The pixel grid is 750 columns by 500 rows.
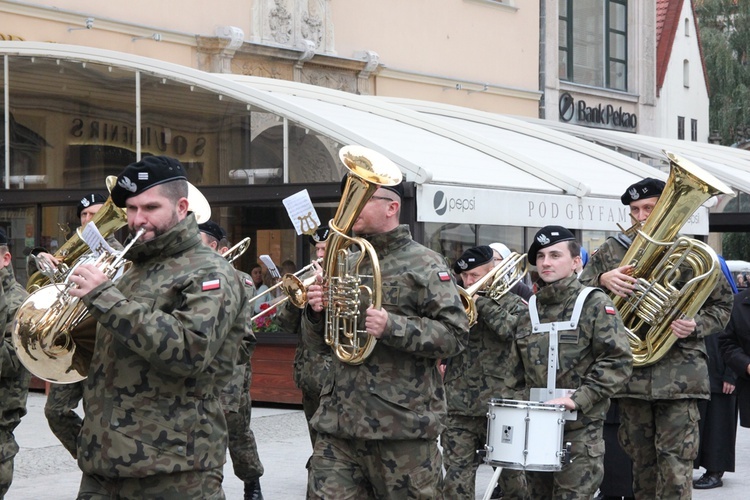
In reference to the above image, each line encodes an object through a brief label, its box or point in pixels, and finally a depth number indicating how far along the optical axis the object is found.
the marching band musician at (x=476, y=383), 8.34
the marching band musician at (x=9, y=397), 6.54
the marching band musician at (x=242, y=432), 8.66
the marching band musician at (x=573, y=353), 6.84
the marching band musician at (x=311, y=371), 9.10
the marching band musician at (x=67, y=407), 8.09
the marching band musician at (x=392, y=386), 5.82
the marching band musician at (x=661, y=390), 7.74
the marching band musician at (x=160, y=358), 4.58
